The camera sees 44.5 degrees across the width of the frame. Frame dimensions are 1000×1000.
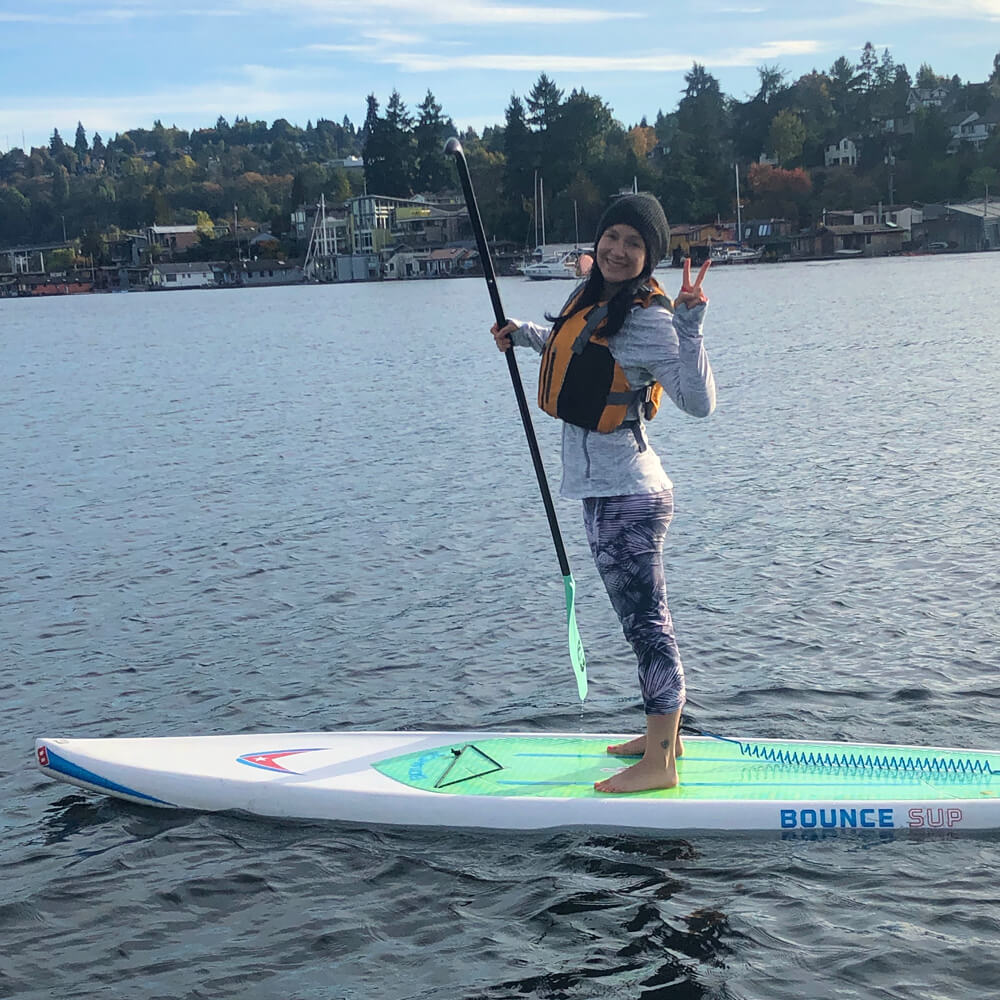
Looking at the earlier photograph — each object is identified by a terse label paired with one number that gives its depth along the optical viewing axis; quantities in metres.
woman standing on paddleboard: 5.73
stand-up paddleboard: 6.68
